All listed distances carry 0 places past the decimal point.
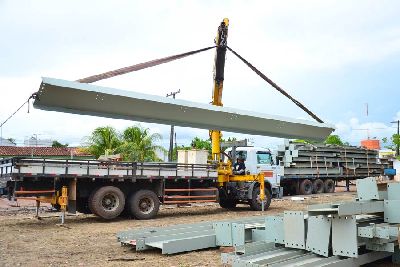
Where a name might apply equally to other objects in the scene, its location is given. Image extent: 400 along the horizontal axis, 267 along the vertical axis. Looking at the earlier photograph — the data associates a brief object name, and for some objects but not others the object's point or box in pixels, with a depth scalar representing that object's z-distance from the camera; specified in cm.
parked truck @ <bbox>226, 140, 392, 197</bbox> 2283
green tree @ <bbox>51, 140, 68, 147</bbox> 5712
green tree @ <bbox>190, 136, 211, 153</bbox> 4264
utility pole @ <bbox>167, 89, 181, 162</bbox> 2834
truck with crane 659
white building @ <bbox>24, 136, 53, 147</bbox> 5072
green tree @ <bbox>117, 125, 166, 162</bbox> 2898
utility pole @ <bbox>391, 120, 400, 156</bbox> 5497
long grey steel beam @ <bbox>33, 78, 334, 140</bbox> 612
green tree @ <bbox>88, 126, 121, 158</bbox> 2917
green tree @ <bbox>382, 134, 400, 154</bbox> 5428
